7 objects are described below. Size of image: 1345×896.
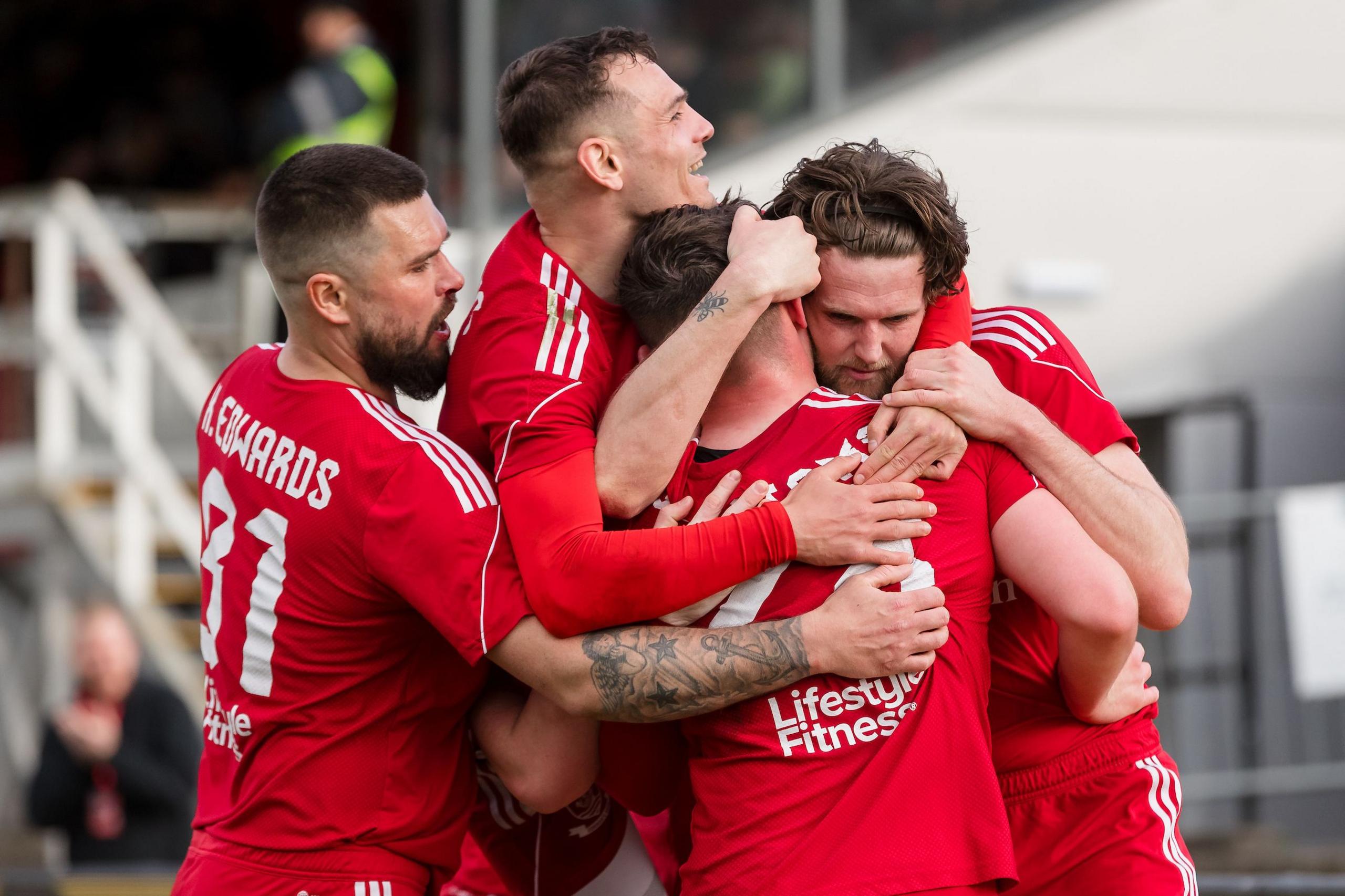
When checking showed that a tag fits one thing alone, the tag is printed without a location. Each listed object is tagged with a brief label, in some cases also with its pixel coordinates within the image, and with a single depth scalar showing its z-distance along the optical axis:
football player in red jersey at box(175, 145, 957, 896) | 6.32
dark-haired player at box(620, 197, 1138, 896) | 5.91
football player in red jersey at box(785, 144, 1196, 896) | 6.31
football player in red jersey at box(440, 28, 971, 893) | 6.13
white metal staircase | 18.41
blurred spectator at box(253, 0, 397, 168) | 19.12
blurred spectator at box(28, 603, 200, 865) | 15.49
